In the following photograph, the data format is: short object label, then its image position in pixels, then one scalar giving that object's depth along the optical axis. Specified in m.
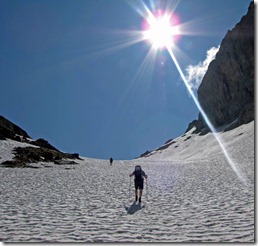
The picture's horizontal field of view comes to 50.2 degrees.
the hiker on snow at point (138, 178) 16.00
